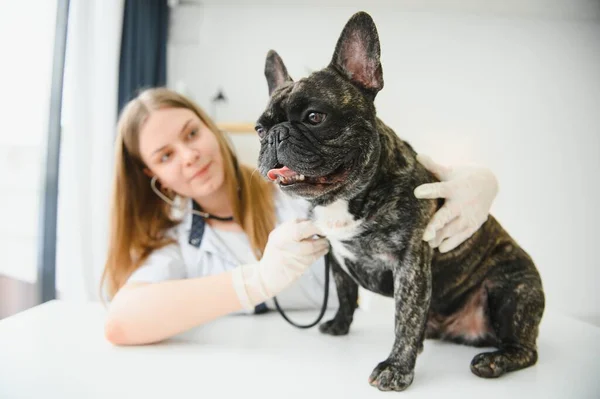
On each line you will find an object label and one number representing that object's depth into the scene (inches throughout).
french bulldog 21.3
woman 29.6
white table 21.9
